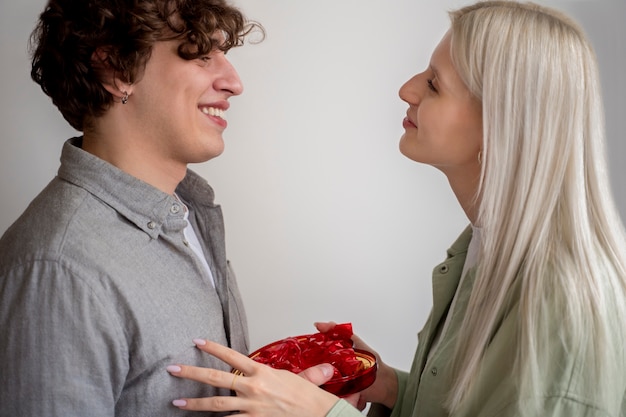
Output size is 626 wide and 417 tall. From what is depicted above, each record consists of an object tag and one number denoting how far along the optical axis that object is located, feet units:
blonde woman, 3.84
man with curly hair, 3.71
